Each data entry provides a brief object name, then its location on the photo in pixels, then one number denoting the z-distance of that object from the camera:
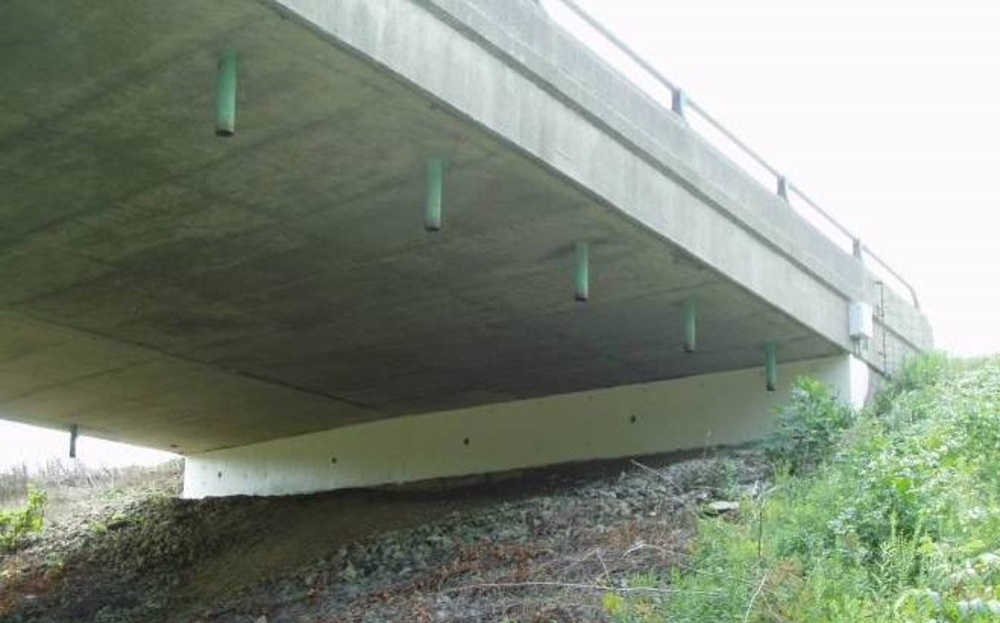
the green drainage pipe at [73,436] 16.64
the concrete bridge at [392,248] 6.73
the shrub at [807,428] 10.75
